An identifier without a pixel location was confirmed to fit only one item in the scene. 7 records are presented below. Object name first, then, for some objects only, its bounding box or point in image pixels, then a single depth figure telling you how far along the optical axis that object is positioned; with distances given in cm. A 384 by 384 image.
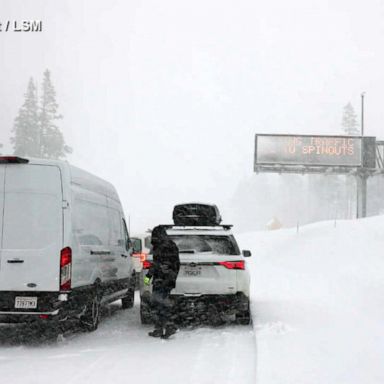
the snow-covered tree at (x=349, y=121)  7881
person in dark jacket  906
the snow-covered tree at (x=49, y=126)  6488
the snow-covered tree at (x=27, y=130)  6229
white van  800
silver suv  962
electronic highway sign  4453
